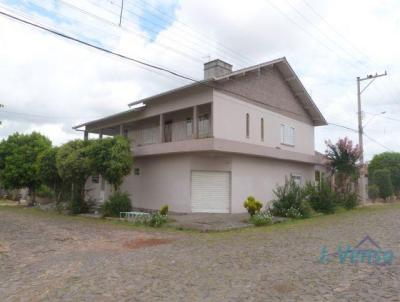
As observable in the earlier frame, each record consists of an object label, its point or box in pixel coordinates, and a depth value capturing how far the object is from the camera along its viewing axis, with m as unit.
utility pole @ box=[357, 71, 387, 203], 25.22
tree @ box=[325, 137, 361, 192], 22.61
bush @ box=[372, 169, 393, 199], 31.58
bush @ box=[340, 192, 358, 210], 22.18
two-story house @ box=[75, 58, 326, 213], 18.28
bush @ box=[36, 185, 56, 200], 29.28
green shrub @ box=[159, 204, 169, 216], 15.76
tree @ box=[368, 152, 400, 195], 36.56
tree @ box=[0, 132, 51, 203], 25.56
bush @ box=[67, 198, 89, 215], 20.11
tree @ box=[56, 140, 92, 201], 18.39
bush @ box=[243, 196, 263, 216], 15.82
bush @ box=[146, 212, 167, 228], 14.69
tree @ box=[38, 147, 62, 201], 22.28
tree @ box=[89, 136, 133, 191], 17.77
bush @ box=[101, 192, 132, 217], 18.05
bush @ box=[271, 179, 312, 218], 17.50
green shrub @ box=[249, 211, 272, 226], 14.74
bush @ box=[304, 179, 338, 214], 19.75
